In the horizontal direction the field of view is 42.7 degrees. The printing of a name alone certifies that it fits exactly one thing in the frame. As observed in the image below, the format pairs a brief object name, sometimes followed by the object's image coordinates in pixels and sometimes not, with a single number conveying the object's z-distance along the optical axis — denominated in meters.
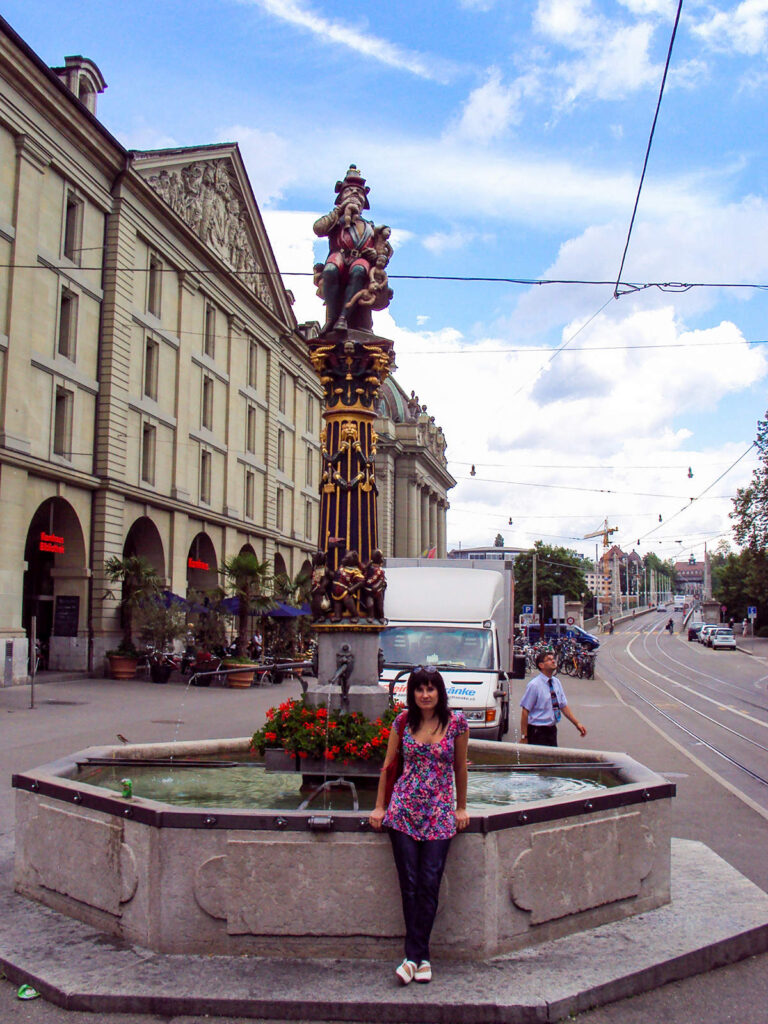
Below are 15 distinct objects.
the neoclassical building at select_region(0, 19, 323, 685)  28.16
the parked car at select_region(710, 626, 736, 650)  68.75
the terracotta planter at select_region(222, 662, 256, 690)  31.28
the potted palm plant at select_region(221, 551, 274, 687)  33.25
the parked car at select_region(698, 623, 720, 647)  74.94
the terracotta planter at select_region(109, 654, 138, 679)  30.86
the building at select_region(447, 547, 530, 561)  165.50
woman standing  4.99
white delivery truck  14.46
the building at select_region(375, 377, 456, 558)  85.50
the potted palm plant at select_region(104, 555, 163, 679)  30.97
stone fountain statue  9.68
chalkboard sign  31.47
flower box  6.88
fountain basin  5.23
